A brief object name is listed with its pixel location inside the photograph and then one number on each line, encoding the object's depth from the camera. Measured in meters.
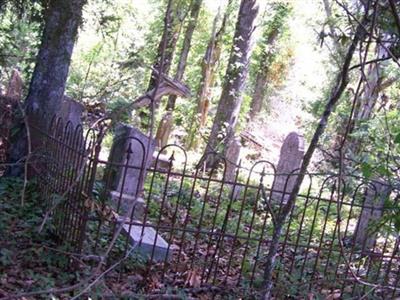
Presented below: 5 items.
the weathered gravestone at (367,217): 6.25
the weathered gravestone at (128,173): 5.52
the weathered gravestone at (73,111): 10.33
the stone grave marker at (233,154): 9.97
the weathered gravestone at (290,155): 9.86
